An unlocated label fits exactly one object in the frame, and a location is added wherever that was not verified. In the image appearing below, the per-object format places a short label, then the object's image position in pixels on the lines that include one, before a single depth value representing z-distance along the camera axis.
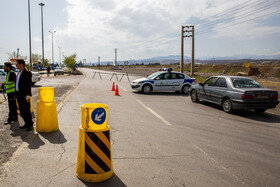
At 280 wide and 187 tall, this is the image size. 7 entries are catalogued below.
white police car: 15.72
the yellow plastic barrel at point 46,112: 6.09
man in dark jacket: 6.13
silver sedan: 8.68
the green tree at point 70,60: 54.31
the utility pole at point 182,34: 38.19
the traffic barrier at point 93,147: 3.60
